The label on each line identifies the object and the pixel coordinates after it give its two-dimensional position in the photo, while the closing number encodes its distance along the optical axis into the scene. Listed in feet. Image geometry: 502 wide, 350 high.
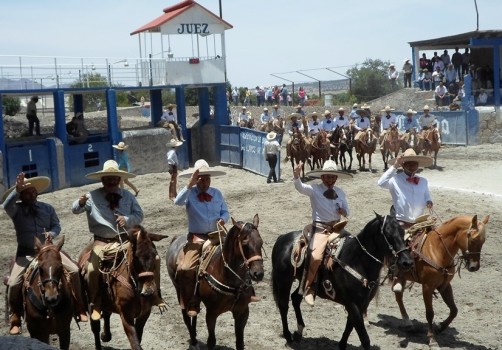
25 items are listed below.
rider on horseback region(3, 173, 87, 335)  29.23
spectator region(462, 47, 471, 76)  115.44
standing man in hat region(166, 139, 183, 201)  68.64
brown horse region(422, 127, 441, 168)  82.79
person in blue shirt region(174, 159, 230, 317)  30.63
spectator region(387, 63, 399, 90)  135.33
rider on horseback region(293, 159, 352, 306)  32.65
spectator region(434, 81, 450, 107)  110.01
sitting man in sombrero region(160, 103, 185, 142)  95.94
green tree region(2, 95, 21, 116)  145.18
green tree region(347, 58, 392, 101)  167.73
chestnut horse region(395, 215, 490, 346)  31.12
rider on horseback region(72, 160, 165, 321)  29.63
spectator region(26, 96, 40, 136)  91.20
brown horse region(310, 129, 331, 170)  80.48
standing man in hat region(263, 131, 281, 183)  76.54
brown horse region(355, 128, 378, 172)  82.79
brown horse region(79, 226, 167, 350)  27.40
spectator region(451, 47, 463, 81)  116.16
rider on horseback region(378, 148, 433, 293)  34.32
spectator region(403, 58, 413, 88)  128.06
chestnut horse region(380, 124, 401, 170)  82.69
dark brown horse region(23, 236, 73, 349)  26.84
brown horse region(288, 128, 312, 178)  79.46
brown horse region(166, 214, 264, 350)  28.30
